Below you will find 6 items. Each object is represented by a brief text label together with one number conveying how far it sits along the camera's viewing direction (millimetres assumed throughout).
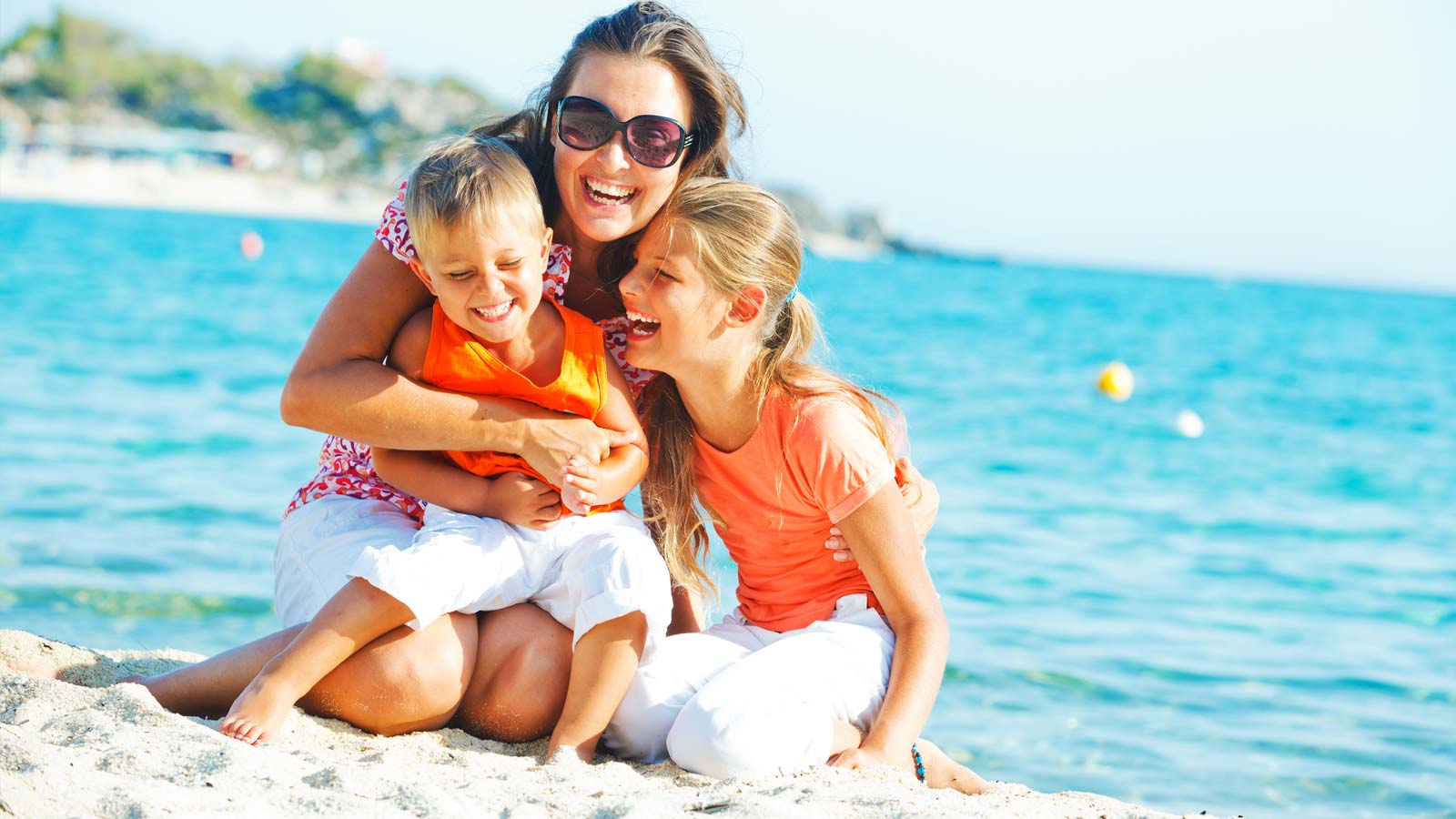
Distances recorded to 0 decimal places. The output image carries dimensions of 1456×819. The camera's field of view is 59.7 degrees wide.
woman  2934
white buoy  13070
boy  2795
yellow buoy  15695
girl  2891
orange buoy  31259
